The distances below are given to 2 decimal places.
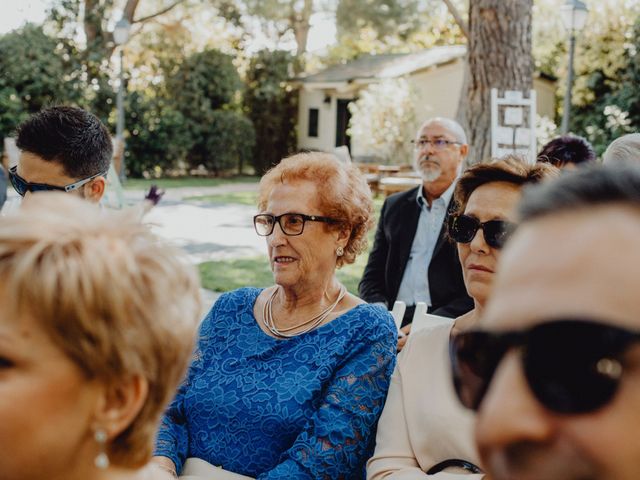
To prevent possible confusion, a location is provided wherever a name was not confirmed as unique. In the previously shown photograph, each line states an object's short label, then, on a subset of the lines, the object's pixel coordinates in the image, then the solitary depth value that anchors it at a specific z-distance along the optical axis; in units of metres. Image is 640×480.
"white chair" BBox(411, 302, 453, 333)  3.31
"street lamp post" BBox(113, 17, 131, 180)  19.34
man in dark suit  4.79
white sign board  8.08
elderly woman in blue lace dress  2.62
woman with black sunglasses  2.33
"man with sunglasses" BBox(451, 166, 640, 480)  0.77
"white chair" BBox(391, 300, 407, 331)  3.81
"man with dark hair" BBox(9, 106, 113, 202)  3.27
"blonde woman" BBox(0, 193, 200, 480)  1.29
